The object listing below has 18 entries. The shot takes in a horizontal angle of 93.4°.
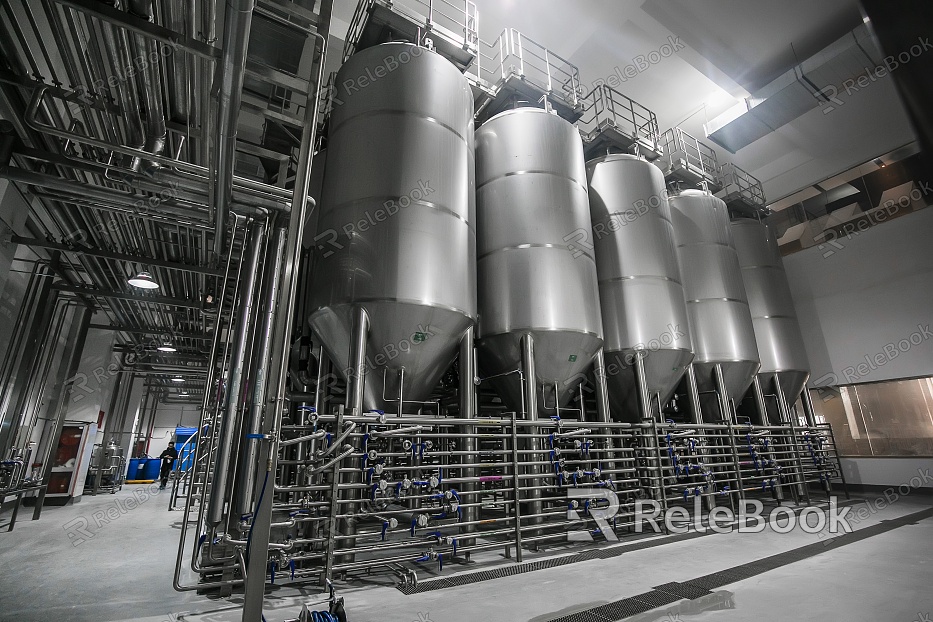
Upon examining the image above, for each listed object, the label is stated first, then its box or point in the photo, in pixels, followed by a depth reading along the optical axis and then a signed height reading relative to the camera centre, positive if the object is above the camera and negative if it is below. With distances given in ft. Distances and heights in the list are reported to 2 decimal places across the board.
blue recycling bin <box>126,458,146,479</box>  49.42 -1.64
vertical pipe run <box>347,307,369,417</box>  12.78 +2.51
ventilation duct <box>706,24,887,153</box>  24.30 +20.69
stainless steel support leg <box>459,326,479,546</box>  13.96 +1.71
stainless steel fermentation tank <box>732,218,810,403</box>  29.43 +9.48
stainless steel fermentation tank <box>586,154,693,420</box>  21.01 +8.18
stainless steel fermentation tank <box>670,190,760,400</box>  25.83 +9.13
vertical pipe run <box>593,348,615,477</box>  18.58 +2.32
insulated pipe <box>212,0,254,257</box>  8.54 +7.98
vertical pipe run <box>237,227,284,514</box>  10.25 +1.81
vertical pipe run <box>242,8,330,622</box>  7.39 +2.14
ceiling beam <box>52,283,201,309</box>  21.98 +8.21
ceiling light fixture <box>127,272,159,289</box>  20.26 +7.60
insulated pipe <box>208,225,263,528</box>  11.02 +1.66
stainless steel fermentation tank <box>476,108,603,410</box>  17.10 +7.62
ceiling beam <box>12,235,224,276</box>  17.89 +8.57
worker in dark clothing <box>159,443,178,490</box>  40.29 -0.65
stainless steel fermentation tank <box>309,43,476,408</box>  13.82 +7.20
